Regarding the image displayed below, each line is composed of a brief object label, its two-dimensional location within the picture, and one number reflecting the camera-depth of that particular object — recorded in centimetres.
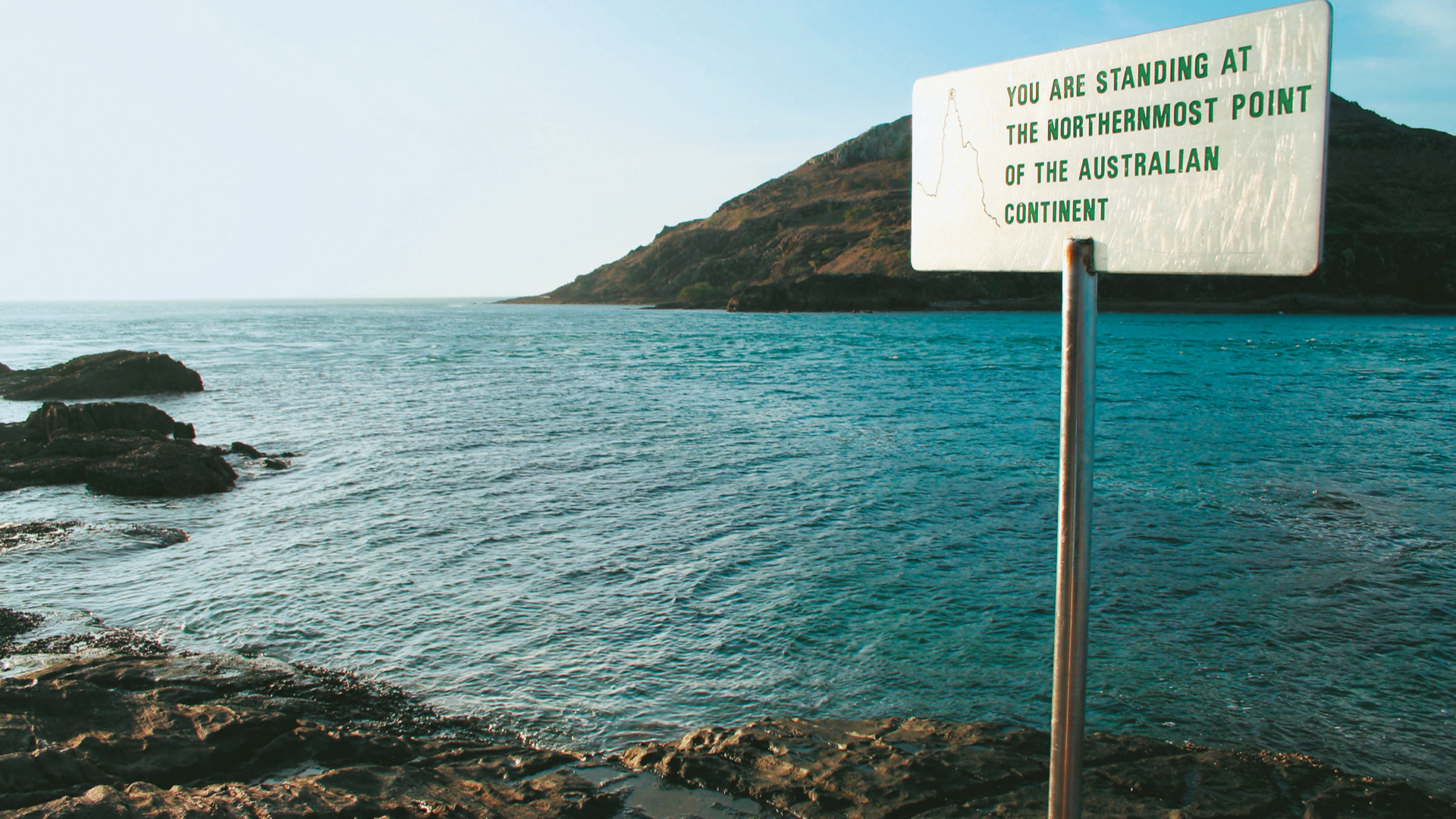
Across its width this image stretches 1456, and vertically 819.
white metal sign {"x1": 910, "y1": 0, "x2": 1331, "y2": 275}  180
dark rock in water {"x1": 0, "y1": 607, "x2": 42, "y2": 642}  725
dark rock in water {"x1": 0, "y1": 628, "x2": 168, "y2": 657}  680
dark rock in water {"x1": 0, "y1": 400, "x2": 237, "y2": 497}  1361
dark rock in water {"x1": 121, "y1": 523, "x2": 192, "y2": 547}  1075
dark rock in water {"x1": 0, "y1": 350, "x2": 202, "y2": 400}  2802
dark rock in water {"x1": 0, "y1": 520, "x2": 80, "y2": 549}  1031
